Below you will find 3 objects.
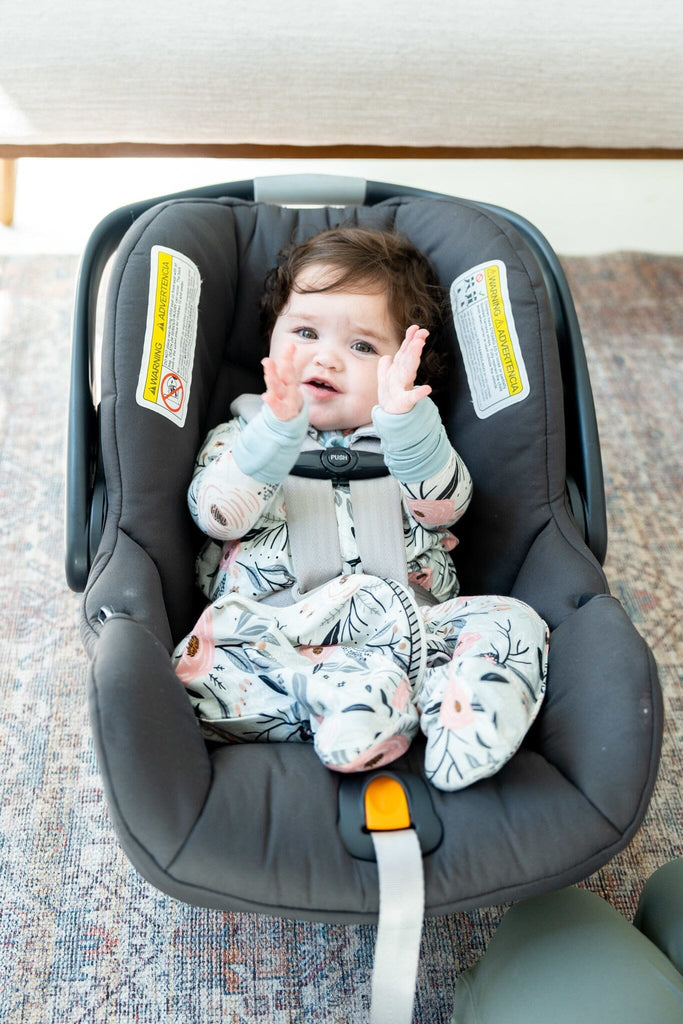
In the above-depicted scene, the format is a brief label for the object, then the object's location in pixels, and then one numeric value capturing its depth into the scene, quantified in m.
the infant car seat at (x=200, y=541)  0.90
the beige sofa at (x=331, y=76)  1.69
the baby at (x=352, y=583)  1.00
